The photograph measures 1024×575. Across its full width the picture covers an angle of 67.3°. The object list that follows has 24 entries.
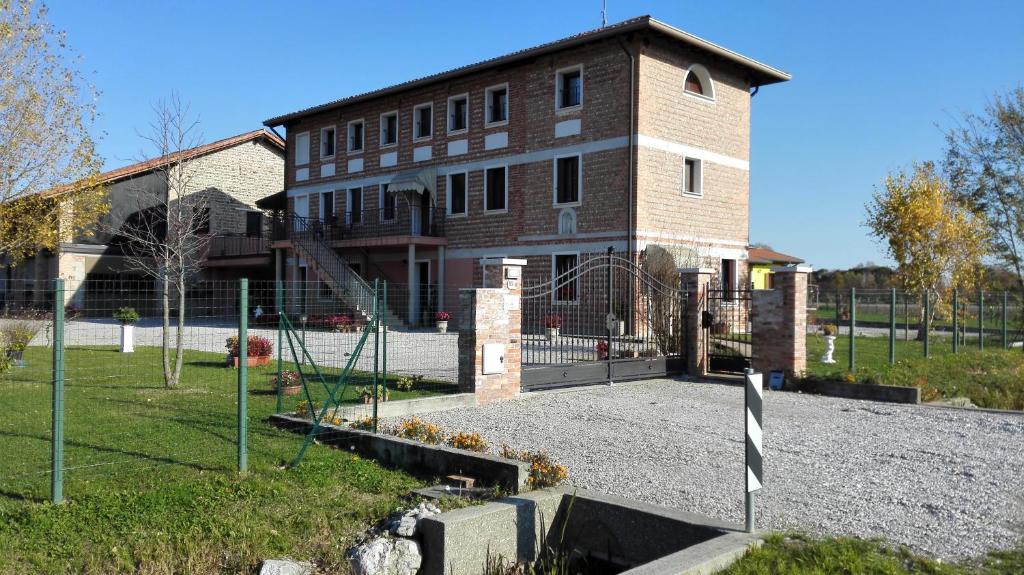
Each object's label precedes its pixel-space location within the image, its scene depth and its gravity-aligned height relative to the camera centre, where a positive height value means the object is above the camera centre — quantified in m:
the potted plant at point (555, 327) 16.40 -0.57
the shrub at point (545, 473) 6.23 -1.40
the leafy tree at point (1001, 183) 27.52 +4.56
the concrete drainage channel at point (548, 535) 5.13 -1.64
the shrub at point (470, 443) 7.12 -1.32
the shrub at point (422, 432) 7.62 -1.33
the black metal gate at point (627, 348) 12.52 -0.93
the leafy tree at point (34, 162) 15.83 +2.89
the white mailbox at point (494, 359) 10.89 -0.82
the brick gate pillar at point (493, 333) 10.79 -0.45
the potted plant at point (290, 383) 11.03 -1.22
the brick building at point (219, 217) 35.22 +4.01
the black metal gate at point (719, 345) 14.79 -0.84
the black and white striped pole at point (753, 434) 4.99 -0.85
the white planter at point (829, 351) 15.40 -0.93
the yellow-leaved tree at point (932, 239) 26.62 +2.34
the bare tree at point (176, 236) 11.59 +1.07
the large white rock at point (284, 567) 5.01 -1.77
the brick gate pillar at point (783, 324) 13.47 -0.35
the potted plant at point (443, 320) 23.82 -0.62
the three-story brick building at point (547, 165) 22.53 +4.51
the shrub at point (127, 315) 18.00 -0.42
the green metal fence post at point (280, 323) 8.44 -0.27
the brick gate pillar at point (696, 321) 14.82 -0.34
